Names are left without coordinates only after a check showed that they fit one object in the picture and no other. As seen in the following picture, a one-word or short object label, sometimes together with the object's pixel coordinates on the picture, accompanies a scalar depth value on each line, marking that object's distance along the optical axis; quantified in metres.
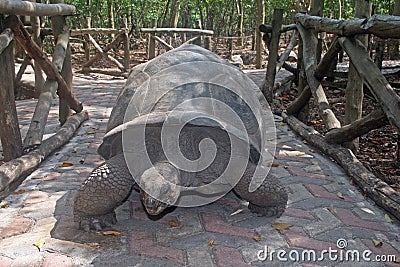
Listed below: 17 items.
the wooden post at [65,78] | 5.23
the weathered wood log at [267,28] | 6.40
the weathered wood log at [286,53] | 6.76
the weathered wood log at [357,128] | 3.23
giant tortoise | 2.44
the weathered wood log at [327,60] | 4.08
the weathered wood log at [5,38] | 3.24
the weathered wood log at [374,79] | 2.96
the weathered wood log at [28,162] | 3.12
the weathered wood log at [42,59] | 3.61
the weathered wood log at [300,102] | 4.96
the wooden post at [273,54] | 6.32
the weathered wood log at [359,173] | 2.84
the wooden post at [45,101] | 3.97
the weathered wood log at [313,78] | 4.29
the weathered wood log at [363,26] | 2.94
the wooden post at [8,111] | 3.39
